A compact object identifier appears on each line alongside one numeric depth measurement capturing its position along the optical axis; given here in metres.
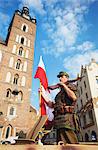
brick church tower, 20.92
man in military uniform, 3.50
